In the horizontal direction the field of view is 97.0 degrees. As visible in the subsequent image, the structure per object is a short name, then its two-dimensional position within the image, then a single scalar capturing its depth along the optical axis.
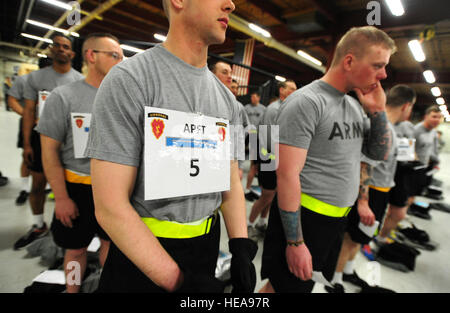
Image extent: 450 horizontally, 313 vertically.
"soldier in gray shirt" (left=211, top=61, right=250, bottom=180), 2.23
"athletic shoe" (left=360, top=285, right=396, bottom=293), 1.81
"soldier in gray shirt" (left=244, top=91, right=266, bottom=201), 3.85
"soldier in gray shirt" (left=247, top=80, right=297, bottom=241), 2.22
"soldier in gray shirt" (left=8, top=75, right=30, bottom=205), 2.38
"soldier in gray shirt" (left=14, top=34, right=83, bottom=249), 1.92
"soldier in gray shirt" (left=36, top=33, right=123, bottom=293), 1.23
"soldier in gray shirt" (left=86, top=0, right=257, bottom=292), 0.55
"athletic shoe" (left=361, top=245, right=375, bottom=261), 2.44
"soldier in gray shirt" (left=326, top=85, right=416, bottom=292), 1.83
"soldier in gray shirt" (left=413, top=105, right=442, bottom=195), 3.57
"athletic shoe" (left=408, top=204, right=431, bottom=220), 3.91
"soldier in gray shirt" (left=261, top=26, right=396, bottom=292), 1.00
